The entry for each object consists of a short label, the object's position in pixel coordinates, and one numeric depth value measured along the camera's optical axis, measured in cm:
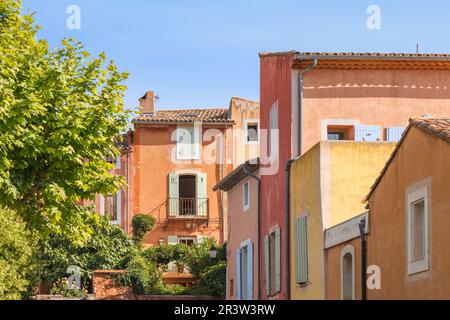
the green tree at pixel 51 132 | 2753
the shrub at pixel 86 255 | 5159
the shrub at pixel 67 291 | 4862
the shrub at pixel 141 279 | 4984
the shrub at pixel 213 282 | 4978
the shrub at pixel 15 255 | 4203
